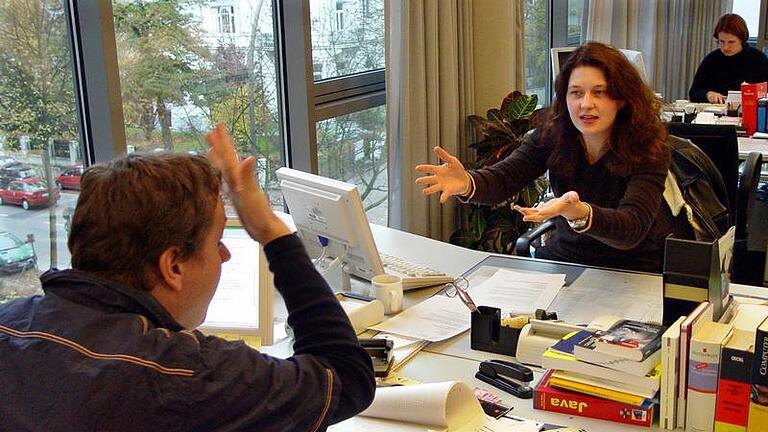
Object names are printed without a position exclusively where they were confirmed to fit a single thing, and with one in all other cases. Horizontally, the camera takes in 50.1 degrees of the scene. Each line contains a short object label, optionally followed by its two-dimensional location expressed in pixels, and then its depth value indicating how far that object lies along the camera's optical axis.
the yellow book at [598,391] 1.55
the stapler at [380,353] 1.77
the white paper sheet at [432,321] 1.98
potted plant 3.96
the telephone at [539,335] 1.80
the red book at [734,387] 1.45
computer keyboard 2.29
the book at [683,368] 1.51
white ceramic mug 2.12
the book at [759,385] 1.41
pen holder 1.87
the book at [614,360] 1.56
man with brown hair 0.95
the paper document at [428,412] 1.51
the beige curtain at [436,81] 3.64
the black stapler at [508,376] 1.69
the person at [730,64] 5.60
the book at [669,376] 1.51
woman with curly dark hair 2.41
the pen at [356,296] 2.22
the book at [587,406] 1.54
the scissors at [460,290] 1.98
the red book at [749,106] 4.15
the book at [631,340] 1.58
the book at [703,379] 1.49
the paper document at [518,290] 2.13
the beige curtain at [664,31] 6.24
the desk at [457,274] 1.61
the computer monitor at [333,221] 2.10
